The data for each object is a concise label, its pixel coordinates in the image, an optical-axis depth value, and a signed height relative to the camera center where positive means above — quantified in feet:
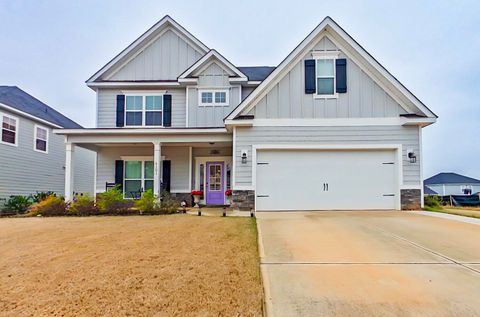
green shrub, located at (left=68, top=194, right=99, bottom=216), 37.11 -4.10
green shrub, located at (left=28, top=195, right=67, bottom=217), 37.52 -4.22
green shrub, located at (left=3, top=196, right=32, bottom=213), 44.75 -4.63
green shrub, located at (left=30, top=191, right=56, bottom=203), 50.58 -3.94
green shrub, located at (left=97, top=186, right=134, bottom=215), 37.68 -3.61
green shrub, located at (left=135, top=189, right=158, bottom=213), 36.88 -3.53
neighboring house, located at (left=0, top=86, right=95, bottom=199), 48.11 +3.64
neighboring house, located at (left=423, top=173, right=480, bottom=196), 119.65 -3.90
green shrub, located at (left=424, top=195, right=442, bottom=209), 40.40 -3.54
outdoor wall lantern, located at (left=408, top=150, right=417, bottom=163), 37.04 +2.02
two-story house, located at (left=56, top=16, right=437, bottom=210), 37.24 +4.59
